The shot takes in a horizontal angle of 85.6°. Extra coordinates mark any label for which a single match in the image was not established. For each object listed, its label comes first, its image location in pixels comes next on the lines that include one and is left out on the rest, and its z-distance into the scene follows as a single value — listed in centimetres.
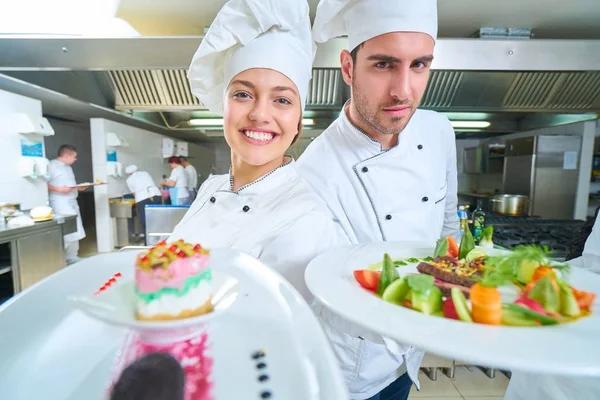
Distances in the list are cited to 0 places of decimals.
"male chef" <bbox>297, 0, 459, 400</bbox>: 114
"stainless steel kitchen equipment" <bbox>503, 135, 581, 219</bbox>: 499
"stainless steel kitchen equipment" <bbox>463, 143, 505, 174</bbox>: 620
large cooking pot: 454
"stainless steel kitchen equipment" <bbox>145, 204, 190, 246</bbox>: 397
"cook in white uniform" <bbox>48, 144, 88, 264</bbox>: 596
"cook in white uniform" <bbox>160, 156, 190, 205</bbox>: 716
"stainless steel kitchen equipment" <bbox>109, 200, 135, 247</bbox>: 715
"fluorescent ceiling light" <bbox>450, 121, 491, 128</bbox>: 513
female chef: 100
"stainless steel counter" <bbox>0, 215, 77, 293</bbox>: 360
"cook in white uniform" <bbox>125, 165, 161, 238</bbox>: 714
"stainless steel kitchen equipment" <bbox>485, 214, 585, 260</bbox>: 293
